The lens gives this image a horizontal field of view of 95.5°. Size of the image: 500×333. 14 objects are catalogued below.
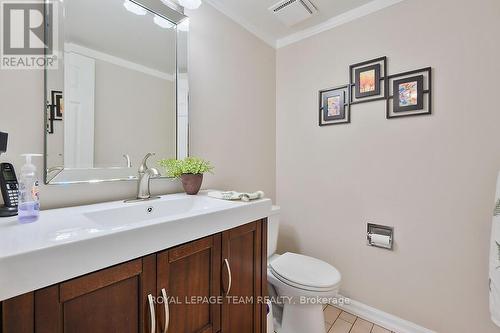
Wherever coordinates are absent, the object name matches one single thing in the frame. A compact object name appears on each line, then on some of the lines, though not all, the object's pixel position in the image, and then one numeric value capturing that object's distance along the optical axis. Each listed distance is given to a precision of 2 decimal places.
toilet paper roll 1.59
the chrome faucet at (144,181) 1.18
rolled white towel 1.13
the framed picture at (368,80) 1.64
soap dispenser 0.76
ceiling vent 1.66
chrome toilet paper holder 1.60
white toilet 1.34
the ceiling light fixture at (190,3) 1.34
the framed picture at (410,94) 1.47
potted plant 1.32
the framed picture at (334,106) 1.80
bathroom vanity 0.51
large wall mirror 1.00
